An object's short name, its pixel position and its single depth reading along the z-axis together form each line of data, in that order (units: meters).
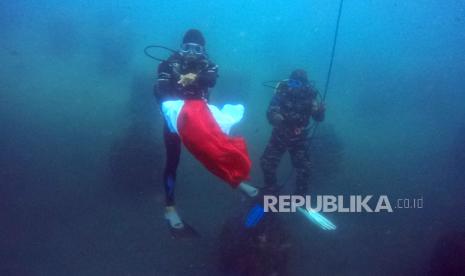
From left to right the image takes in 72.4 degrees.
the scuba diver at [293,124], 5.39
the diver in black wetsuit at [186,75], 3.96
